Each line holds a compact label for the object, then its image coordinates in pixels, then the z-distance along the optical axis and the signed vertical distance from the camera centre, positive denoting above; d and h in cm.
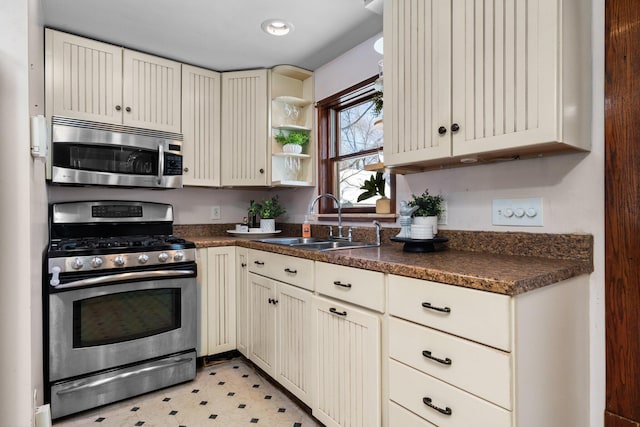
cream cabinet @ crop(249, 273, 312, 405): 177 -68
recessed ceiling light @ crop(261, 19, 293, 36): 210 +117
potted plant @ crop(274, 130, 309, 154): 271 +58
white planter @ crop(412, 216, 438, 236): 167 -3
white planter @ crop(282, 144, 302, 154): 270 +52
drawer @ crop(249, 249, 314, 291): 173 -31
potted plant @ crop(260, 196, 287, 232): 295 +1
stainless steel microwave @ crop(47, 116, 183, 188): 210 +40
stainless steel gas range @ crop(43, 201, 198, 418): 179 -56
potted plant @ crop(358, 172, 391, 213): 219 +17
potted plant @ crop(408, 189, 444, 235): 171 +3
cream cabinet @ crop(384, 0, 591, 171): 113 +51
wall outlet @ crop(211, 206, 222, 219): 304 +2
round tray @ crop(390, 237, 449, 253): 159 -14
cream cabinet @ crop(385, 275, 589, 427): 95 -45
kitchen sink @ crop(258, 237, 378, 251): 213 -20
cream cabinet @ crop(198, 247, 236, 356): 238 -60
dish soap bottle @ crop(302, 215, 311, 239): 269 -13
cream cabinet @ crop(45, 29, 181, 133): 215 +89
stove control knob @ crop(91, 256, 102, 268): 187 -26
